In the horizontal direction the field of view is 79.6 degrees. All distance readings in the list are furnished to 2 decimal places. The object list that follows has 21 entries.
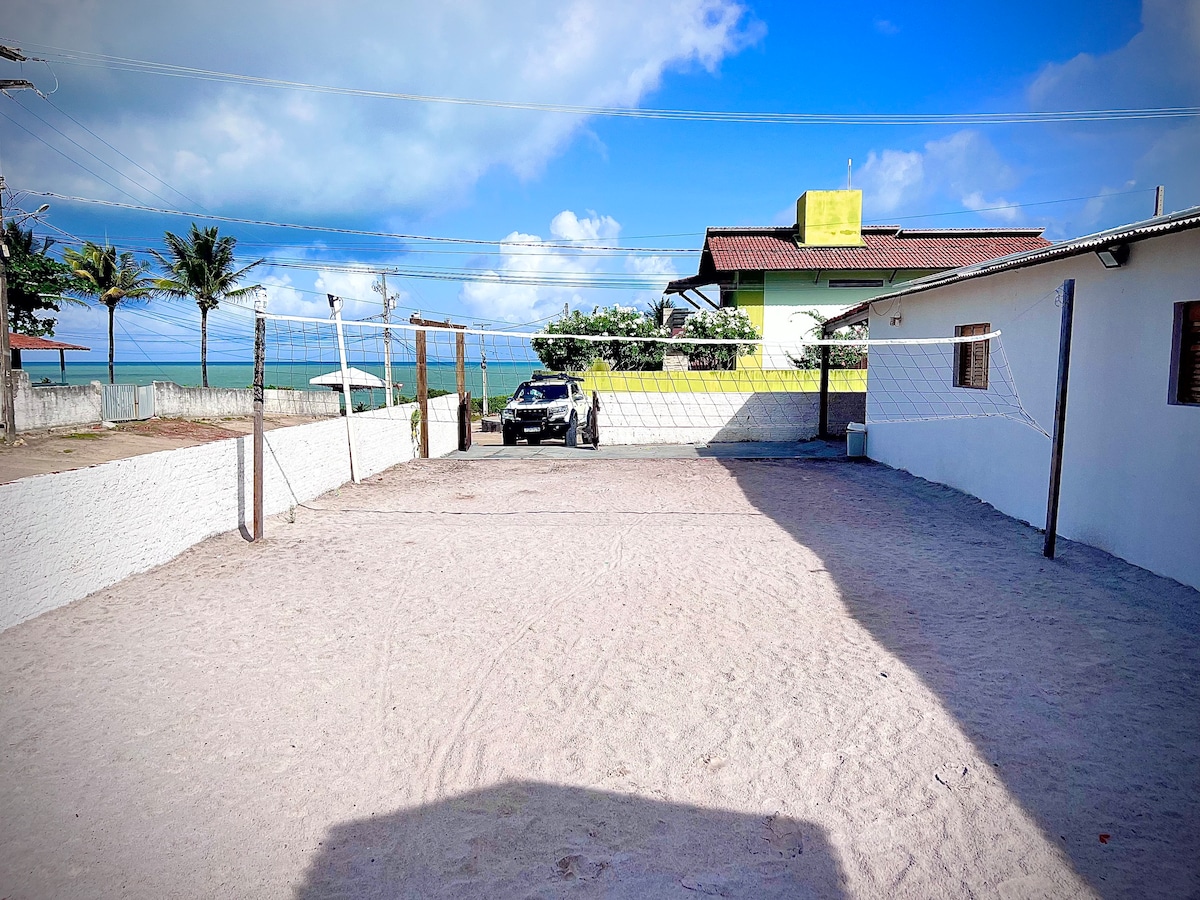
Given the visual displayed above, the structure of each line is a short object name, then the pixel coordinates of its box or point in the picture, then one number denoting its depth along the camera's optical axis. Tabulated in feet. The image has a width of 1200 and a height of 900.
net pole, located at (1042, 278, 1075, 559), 22.07
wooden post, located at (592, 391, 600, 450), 59.62
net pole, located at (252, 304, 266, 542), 25.18
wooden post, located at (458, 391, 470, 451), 57.67
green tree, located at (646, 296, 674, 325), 103.65
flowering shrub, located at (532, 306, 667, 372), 74.90
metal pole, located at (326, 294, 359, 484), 37.58
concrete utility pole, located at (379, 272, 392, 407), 58.65
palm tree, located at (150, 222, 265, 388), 102.99
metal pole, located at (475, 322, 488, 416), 82.08
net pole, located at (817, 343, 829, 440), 55.49
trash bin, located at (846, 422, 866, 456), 47.83
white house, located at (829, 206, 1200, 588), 19.45
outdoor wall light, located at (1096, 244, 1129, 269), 21.45
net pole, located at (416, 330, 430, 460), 46.60
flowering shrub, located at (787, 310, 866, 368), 68.59
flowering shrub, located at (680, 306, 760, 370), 68.74
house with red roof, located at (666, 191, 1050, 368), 75.05
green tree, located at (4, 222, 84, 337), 75.00
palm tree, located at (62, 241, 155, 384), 95.55
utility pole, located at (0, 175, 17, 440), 54.95
